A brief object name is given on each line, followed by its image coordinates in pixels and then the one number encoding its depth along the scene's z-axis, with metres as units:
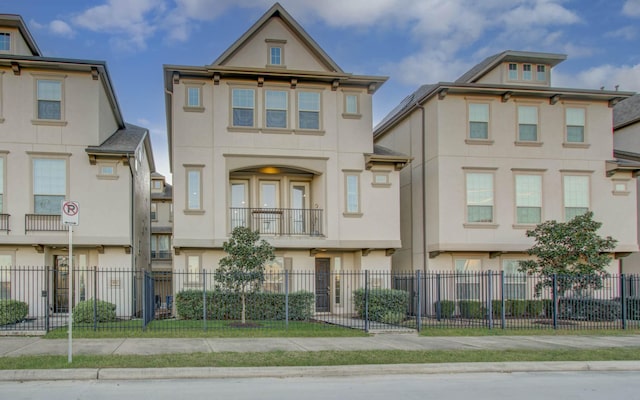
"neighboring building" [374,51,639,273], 25.36
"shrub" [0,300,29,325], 18.50
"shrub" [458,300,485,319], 23.30
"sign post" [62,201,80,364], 12.47
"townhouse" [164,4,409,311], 23.88
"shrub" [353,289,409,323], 21.50
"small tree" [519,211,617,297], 21.70
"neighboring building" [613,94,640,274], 28.72
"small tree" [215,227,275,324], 19.84
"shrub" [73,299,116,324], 19.39
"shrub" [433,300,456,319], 23.69
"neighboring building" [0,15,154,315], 22.66
